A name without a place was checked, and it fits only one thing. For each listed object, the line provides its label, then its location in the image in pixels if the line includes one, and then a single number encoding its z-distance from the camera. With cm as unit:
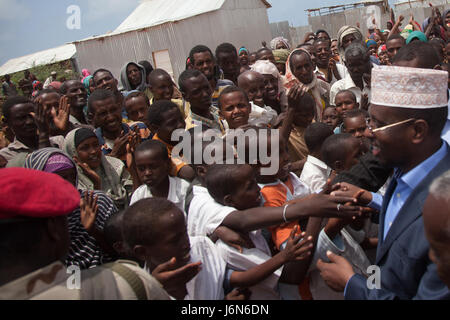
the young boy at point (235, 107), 398
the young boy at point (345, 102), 482
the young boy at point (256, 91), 473
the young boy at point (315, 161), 353
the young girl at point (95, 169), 358
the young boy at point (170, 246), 213
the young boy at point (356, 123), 397
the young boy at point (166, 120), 386
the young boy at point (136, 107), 505
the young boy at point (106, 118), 422
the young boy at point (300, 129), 437
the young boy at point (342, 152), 322
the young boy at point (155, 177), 321
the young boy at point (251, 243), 228
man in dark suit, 175
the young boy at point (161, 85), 527
